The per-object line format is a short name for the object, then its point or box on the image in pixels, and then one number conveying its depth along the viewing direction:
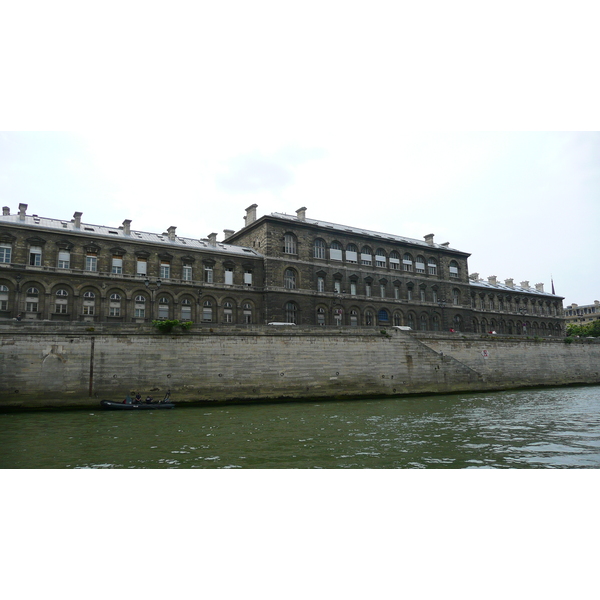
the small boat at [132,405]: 24.64
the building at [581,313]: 102.52
